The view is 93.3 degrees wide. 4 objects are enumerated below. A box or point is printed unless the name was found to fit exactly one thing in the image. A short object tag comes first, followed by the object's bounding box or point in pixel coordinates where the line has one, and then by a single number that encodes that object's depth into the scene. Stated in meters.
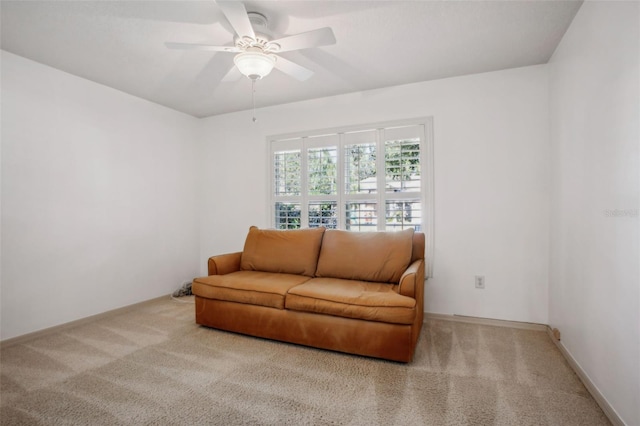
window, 3.20
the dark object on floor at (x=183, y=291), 3.93
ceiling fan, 1.83
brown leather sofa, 2.16
